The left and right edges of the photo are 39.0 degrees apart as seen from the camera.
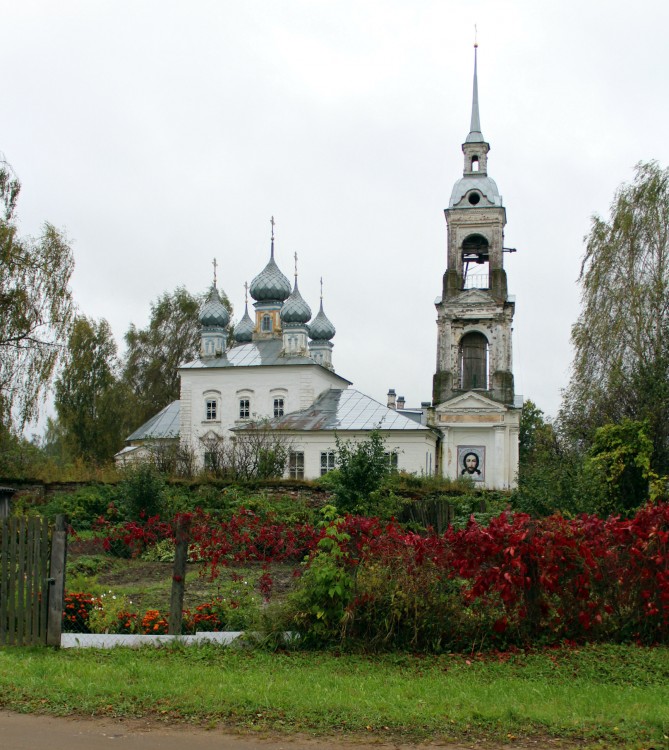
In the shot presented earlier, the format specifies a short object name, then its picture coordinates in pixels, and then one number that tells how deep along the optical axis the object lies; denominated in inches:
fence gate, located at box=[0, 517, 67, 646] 389.1
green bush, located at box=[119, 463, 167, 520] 847.7
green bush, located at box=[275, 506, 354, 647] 380.5
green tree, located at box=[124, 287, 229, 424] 2204.7
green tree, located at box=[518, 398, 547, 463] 2412.6
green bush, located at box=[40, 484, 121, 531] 896.9
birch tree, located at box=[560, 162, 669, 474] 1086.4
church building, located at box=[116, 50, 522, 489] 1571.1
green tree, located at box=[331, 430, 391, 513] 828.6
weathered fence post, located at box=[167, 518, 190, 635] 397.1
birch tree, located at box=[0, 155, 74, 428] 1025.5
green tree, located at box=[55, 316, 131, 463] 1940.2
